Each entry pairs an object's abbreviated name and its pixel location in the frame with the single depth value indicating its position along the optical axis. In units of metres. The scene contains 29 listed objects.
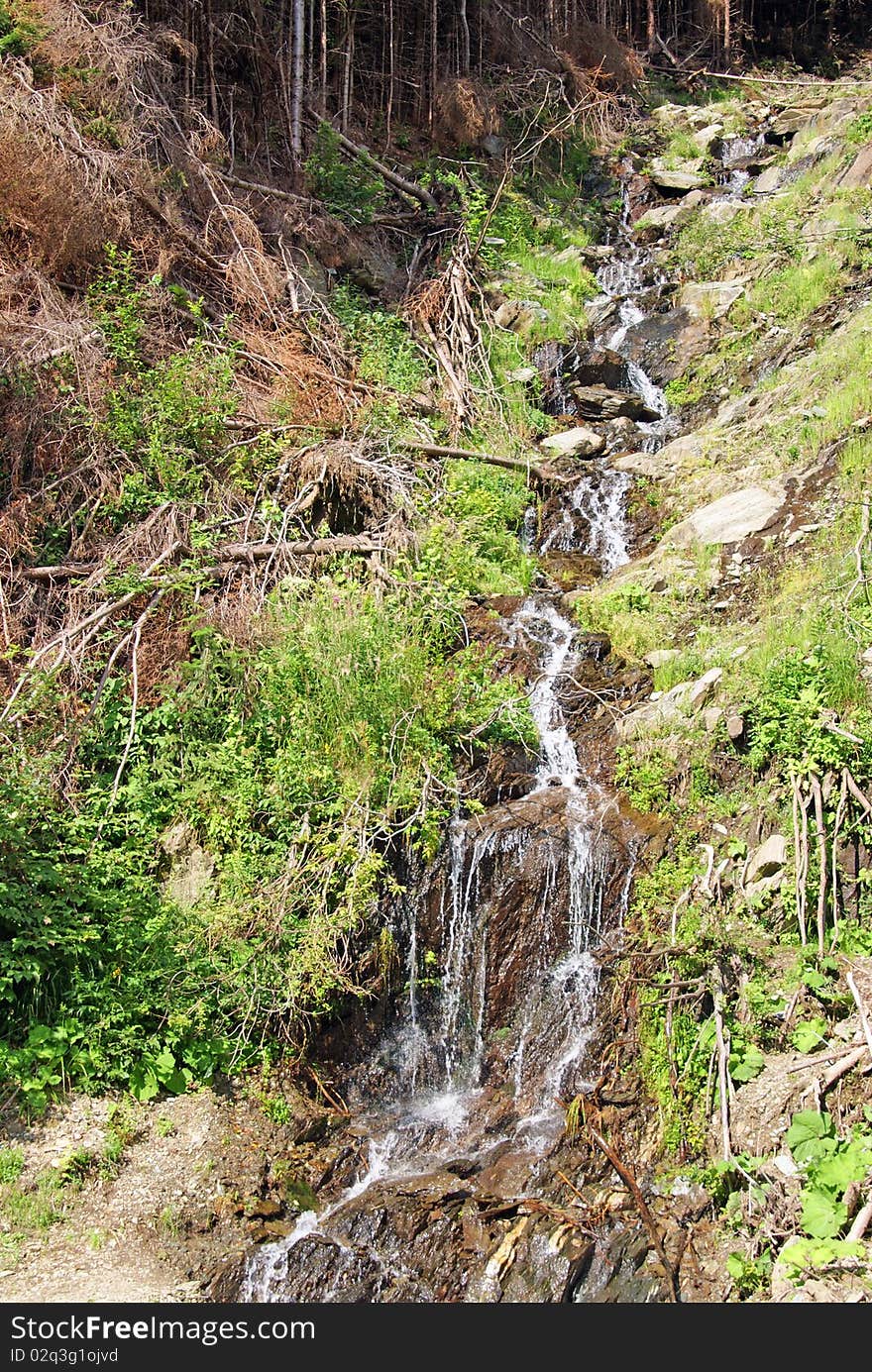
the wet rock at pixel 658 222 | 15.34
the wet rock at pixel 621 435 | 11.38
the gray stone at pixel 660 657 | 8.12
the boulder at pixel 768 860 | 6.07
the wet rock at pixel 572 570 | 9.61
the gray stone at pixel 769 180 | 15.45
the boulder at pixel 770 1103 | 5.07
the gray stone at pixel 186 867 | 6.77
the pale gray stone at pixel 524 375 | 11.98
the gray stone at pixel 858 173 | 13.46
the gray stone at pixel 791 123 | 17.05
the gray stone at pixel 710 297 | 12.84
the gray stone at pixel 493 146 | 16.33
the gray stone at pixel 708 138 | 17.62
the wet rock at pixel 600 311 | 13.54
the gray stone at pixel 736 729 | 6.77
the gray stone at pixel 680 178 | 16.28
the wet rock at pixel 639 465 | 10.65
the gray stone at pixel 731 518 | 8.95
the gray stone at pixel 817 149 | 14.98
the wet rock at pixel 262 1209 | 5.58
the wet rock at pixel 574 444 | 11.13
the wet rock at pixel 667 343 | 12.41
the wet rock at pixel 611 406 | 11.89
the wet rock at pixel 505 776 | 7.30
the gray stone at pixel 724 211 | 14.82
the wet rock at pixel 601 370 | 12.35
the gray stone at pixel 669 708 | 7.34
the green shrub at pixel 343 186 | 13.61
